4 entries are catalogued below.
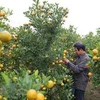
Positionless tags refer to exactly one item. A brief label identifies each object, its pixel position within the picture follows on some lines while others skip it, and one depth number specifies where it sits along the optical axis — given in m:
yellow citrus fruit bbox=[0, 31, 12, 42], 1.09
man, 2.77
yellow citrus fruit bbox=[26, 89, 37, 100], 1.21
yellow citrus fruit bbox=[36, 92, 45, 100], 1.22
